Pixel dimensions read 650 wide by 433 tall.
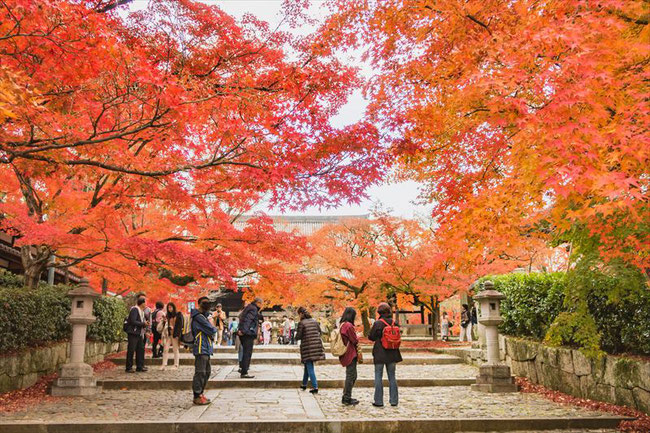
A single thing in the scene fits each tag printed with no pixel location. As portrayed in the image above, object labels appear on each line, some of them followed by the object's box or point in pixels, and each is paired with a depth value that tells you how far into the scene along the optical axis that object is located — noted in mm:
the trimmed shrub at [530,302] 9852
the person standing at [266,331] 25562
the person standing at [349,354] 7852
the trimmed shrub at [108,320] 13484
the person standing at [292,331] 27509
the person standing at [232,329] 24467
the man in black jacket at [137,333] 11320
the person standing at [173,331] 12133
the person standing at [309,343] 8820
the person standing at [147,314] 13906
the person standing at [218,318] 17984
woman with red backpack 7691
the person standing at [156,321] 13008
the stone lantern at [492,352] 9641
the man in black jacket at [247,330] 10492
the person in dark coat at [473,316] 18439
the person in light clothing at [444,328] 24295
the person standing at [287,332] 26764
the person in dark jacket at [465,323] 22741
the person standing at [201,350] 7609
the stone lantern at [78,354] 8938
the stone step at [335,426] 6215
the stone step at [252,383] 9742
